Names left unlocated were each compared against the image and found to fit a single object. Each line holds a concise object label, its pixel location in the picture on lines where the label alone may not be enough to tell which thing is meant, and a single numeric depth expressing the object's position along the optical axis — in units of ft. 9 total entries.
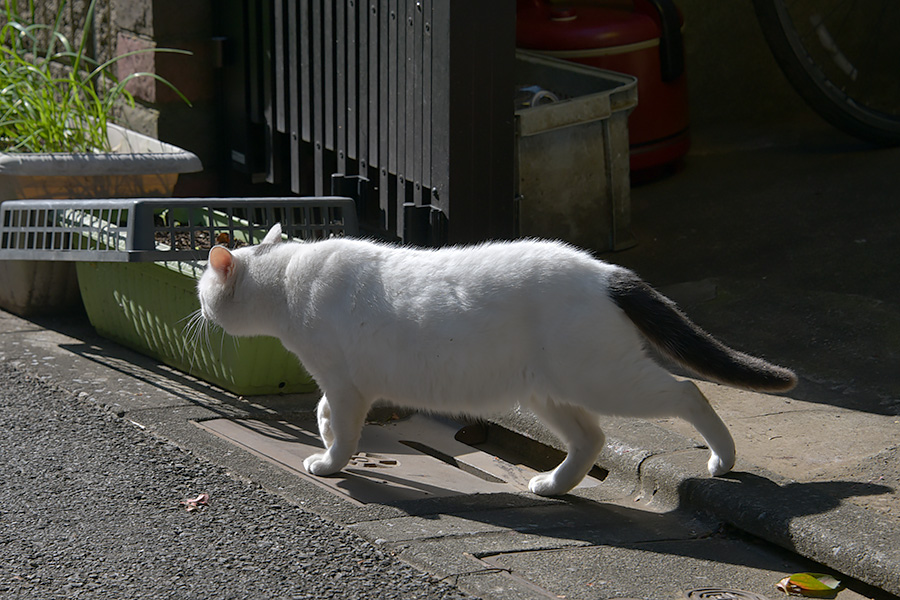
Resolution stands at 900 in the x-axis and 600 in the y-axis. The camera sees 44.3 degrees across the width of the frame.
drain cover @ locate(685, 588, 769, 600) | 9.29
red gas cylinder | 20.83
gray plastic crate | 13.38
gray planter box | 16.29
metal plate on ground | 11.75
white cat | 10.43
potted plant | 16.39
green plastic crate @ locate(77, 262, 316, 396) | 14.02
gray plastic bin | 17.57
